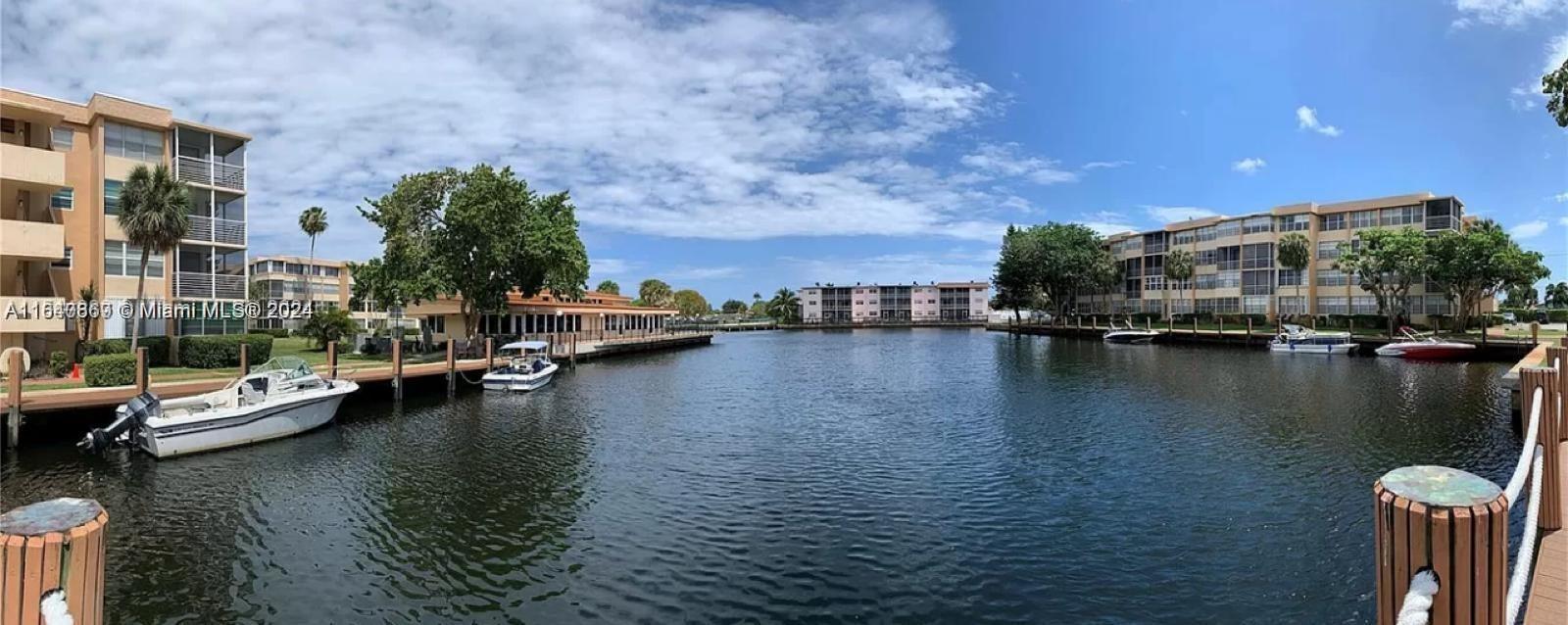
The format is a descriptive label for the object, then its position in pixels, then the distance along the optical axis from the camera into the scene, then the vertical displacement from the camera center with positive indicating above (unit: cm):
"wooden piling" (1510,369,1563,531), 714 -143
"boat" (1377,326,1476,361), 4631 -251
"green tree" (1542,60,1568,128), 1706 +533
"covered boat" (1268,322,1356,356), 5366 -243
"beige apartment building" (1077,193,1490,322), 6631 +587
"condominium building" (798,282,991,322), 17012 +247
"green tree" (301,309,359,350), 4806 -73
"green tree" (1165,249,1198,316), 8531 +556
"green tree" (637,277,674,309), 14725 +446
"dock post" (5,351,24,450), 1908 -239
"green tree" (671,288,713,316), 17250 +281
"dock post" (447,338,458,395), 3366 -259
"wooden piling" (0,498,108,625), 354 -122
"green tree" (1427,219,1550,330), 5275 +344
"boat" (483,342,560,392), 3431 -293
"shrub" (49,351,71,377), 2678 -181
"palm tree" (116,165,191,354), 2869 +422
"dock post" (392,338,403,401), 3044 -240
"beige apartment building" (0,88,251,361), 2742 +468
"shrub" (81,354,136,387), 2300 -175
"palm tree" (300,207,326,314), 8162 +1072
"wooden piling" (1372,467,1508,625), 300 -99
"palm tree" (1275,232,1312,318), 7000 +588
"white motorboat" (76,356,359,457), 1878 -277
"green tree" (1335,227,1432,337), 5672 +392
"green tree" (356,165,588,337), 4362 +459
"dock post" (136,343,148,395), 2195 -168
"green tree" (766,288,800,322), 16775 +163
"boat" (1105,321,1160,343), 7581 -256
